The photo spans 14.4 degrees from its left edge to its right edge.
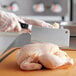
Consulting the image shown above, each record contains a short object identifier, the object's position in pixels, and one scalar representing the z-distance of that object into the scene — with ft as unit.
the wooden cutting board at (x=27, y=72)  3.81
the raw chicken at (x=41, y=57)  3.95
